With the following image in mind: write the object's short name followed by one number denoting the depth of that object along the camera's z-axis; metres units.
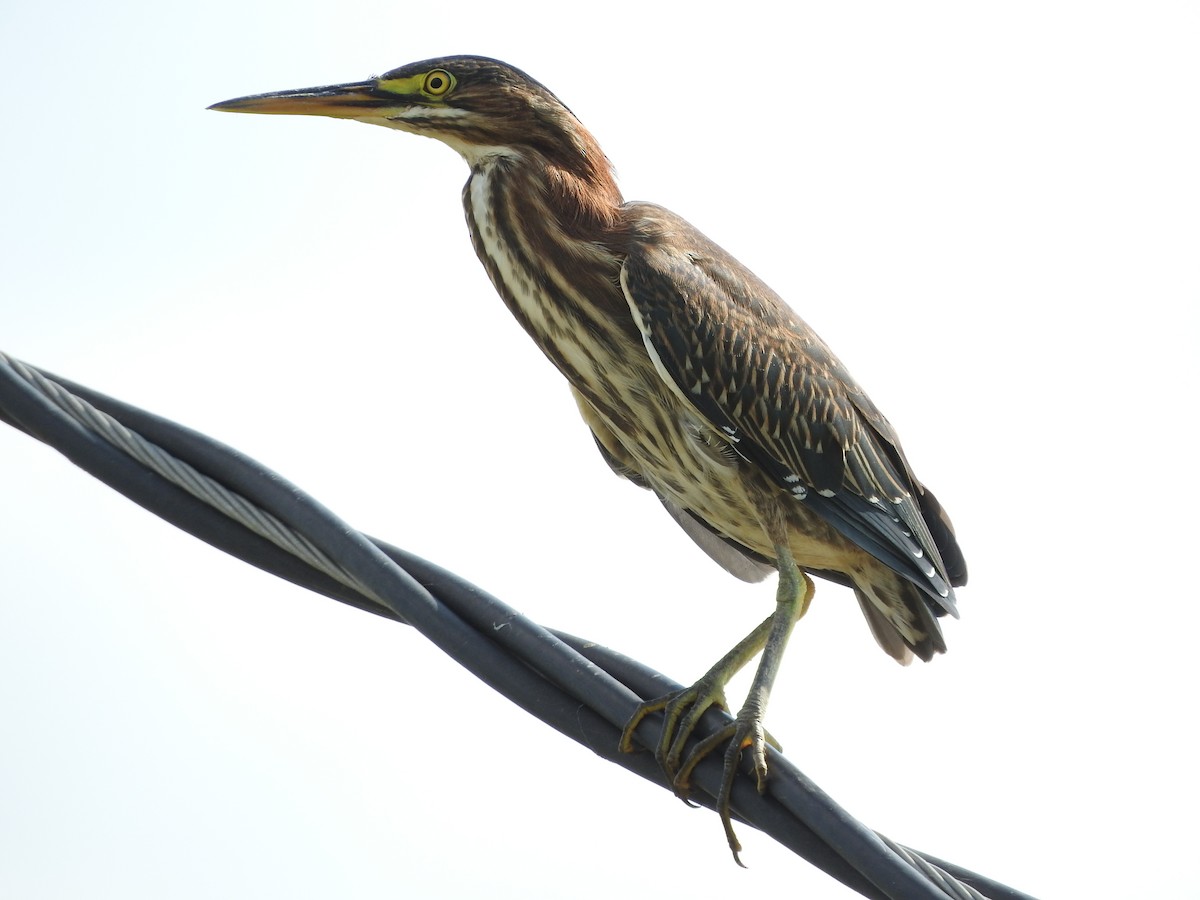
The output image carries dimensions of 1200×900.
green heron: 9.34
